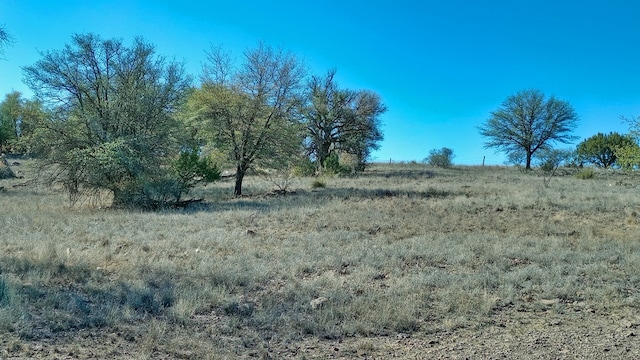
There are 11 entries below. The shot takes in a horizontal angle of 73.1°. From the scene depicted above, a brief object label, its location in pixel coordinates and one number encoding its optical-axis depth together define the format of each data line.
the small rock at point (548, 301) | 6.35
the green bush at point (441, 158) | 49.19
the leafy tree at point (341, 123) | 37.75
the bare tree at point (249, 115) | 21.86
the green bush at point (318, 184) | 25.56
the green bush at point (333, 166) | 33.90
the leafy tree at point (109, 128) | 16.50
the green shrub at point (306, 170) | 32.50
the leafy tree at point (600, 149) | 49.94
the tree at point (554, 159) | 40.34
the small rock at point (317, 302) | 6.00
